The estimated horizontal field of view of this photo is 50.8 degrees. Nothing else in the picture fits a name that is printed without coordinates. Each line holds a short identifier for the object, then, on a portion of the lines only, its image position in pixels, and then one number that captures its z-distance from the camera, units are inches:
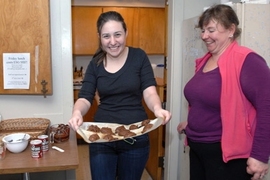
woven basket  76.1
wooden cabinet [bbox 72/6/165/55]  168.6
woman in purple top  49.8
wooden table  56.4
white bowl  63.2
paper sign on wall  78.0
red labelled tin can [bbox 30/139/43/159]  60.9
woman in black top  54.1
